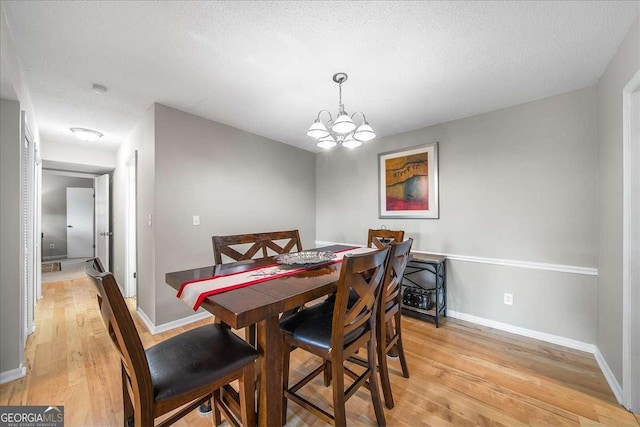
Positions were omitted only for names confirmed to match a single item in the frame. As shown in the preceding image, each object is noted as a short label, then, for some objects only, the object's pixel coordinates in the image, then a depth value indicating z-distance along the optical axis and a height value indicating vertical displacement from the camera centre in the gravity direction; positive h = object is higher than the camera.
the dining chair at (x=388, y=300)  1.46 -0.56
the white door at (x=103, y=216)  4.14 -0.05
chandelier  1.77 +0.61
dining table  1.00 -0.40
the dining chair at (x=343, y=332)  1.18 -0.64
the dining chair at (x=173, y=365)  0.88 -0.64
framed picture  3.01 +0.38
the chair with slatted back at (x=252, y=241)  1.94 -0.25
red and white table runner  1.18 -0.37
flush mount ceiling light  3.07 +1.00
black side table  2.67 -0.78
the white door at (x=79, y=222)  6.15 -0.21
